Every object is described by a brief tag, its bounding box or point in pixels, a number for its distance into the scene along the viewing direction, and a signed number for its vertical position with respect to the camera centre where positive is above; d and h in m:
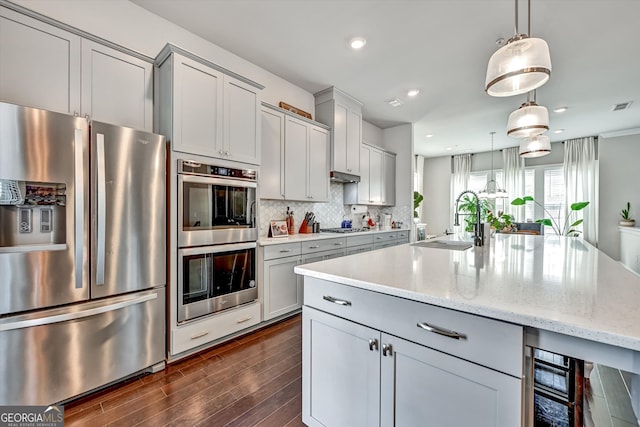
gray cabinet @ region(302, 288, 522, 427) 0.88 -0.65
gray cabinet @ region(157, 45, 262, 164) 2.21 +0.91
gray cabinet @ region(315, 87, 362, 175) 3.98 +1.34
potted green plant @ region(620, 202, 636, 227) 5.27 -0.14
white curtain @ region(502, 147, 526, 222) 6.79 +0.85
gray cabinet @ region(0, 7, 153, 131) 1.71 +0.96
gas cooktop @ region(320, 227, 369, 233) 4.11 -0.30
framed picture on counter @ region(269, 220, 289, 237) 3.31 -0.23
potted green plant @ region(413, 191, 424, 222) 6.58 +0.30
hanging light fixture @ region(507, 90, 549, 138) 2.29 +0.78
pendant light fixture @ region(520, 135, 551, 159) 3.10 +0.75
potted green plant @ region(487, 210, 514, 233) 4.67 -0.26
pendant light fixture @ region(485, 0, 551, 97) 1.42 +0.81
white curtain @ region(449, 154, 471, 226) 7.64 +1.06
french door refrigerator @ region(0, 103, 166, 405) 1.50 -0.28
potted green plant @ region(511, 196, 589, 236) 6.00 -0.24
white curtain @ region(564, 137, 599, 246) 5.93 +0.72
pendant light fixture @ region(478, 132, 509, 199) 5.00 +0.36
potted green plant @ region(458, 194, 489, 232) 6.88 +0.12
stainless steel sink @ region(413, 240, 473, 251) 2.22 -0.29
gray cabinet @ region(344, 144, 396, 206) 4.68 +0.56
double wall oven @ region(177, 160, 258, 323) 2.23 -0.25
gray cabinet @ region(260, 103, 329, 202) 3.23 +0.69
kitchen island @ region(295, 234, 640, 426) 0.78 -0.40
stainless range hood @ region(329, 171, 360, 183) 4.06 +0.53
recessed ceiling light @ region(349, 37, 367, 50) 2.74 +1.73
